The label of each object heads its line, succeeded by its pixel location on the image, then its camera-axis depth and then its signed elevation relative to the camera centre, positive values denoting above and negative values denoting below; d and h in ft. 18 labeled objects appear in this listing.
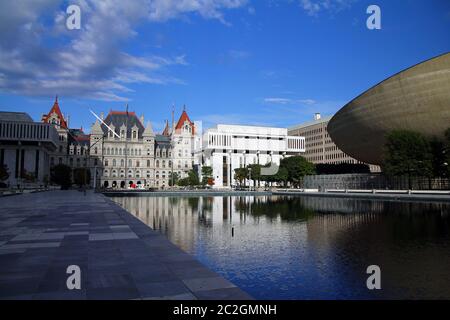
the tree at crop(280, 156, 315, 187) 335.24 +13.32
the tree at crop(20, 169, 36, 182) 310.55 +7.11
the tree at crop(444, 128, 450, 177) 172.58 +16.15
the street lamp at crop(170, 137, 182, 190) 479.17 +51.88
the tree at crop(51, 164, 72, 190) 356.26 +9.15
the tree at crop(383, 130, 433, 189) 185.78 +13.12
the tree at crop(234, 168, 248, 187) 403.34 +11.03
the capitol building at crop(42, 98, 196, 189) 449.48 +40.95
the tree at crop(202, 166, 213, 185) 405.27 +11.42
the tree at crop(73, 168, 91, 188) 385.91 +8.48
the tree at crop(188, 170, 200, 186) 383.65 +3.34
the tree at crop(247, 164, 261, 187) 376.21 +11.84
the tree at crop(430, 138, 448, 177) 188.65 +11.76
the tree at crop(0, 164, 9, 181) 234.13 +6.73
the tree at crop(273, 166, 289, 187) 341.41 +7.21
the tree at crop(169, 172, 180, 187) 463.01 +6.71
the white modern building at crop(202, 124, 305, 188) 489.26 +50.68
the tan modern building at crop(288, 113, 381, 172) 490.08 +55.64
